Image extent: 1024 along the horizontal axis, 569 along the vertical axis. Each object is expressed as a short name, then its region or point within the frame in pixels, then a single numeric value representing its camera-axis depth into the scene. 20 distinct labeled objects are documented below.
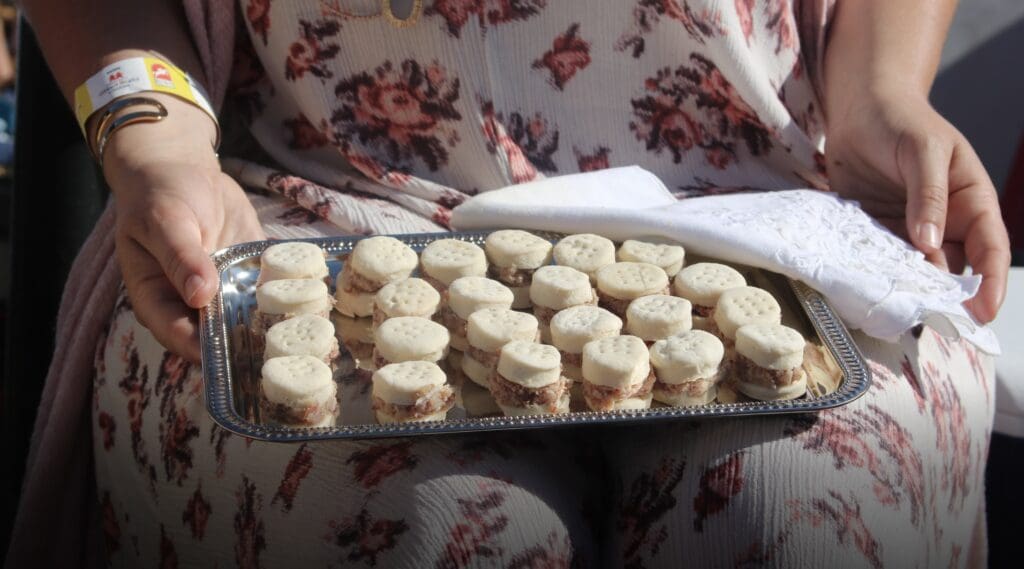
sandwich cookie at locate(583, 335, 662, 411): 0.78
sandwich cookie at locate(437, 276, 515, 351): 0.88
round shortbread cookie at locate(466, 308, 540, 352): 0.82
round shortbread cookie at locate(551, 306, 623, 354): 0.84
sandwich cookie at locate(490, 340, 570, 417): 0.78
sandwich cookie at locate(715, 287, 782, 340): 0.86
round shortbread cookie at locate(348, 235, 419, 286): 0.90
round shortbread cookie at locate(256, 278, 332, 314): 0.87
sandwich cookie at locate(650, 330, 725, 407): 0.80
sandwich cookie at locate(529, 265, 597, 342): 0.89
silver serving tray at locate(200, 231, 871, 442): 0.72
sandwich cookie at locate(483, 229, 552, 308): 0.95
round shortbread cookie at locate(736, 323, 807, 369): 0.79
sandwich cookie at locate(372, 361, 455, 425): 0.76
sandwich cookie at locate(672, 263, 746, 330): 0.91
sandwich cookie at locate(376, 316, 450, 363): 0.82
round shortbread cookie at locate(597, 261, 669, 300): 0.90
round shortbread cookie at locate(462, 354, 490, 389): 0.83
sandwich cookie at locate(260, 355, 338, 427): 0.76
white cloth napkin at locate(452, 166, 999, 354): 0.88
